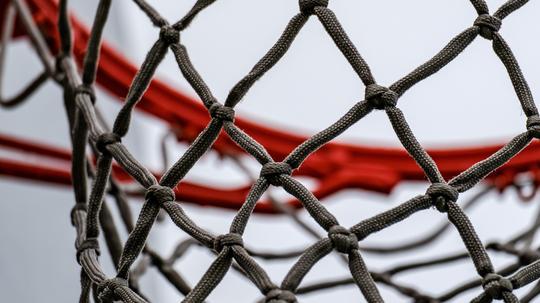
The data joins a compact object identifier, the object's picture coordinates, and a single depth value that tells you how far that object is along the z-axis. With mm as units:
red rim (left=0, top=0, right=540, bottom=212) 1901
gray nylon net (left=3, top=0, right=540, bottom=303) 1563
